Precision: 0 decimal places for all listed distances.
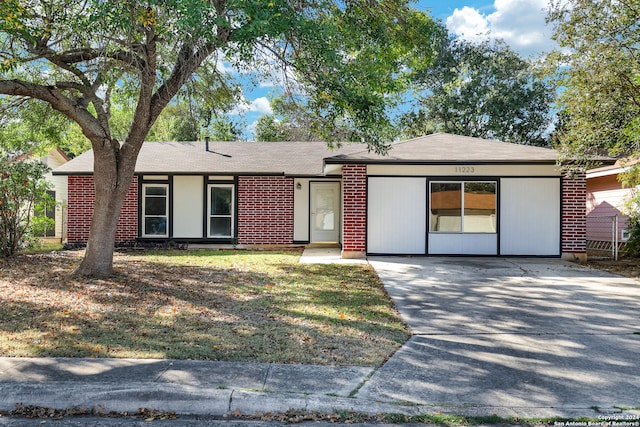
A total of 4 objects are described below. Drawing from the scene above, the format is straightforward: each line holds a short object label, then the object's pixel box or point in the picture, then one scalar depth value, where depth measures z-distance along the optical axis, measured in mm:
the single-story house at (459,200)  12750
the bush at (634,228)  13367
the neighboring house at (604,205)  15833
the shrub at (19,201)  11750
